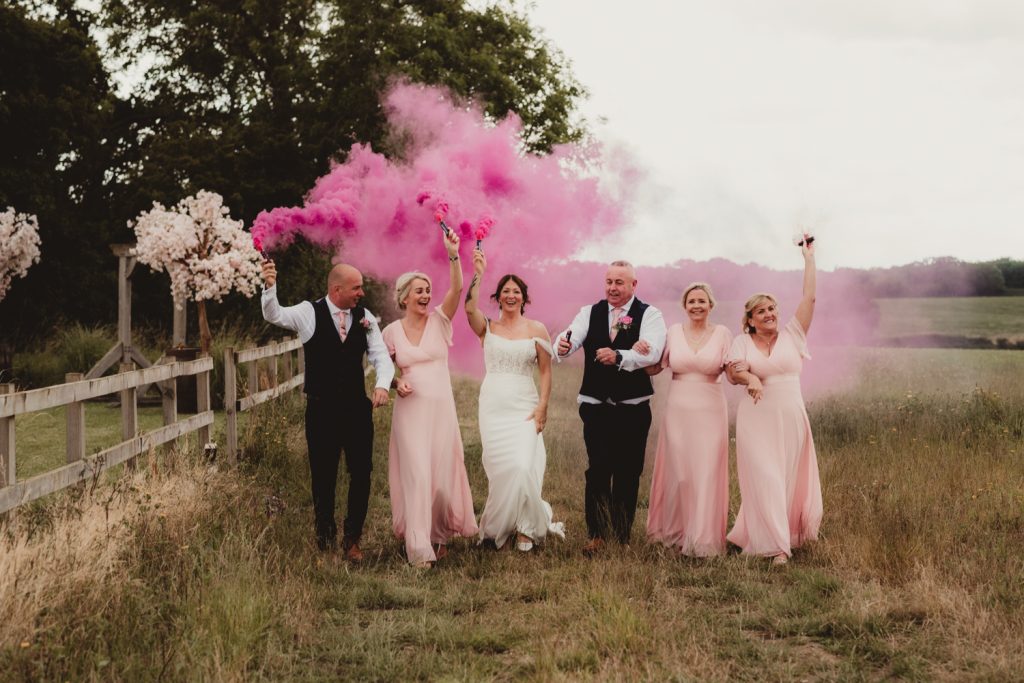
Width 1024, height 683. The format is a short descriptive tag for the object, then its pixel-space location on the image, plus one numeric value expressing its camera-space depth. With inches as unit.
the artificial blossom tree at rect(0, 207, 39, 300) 842.8
